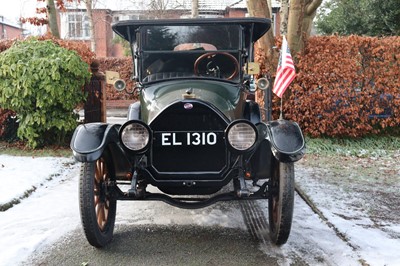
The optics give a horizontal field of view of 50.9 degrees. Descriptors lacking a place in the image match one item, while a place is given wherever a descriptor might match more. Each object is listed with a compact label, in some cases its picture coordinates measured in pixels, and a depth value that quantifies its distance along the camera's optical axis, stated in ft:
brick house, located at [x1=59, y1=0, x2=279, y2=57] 77.92
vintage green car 11.79
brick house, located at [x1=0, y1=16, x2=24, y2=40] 131.60
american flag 23.06
